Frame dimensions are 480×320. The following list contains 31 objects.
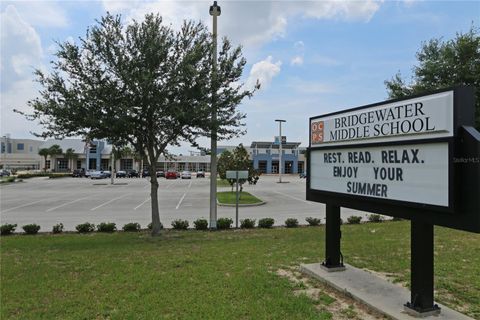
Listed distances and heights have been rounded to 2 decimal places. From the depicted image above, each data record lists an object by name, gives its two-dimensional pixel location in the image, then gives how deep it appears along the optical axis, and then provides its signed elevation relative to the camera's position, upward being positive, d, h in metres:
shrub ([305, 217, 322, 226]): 14.34 -2.21
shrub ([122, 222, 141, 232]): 13.64 -2.32
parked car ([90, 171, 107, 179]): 60.75 -2.08
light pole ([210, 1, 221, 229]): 12.94 +0.39
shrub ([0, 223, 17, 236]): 13.03 -2.29
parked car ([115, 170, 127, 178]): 66.82 -2.12
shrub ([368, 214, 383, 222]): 15.41 -2.23
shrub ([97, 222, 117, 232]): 13.47 -2.28
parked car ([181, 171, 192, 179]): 62.10 -2.11
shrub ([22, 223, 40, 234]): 13.09 -2.28
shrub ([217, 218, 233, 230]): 14.15 -2.27
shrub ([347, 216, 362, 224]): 14.81 -2.21
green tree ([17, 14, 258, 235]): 11.16 +2.19
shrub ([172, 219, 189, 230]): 14.09 -2.31
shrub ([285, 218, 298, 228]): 14.20 -2.24
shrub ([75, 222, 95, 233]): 13.35 -2.29
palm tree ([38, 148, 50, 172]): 79.41 +1.99
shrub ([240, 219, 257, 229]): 14.15 -2.27
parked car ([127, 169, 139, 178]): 67.62 -2.14
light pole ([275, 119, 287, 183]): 50.86 +4.83
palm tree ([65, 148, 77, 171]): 80.50 +1.43
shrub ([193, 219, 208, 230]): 14.02 -2.29
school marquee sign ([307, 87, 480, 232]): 3.91 +0.05
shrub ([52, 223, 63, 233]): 13.28 -2.31
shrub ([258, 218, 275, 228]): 14.09 -2.23
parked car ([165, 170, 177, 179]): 62.09 -2.10
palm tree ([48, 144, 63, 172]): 79.38 +2.40
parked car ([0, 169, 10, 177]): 69.57 -2.13
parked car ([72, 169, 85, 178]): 67.06 -2.13
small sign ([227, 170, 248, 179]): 14.99 -0.48
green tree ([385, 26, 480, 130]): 12.63 +3.27
